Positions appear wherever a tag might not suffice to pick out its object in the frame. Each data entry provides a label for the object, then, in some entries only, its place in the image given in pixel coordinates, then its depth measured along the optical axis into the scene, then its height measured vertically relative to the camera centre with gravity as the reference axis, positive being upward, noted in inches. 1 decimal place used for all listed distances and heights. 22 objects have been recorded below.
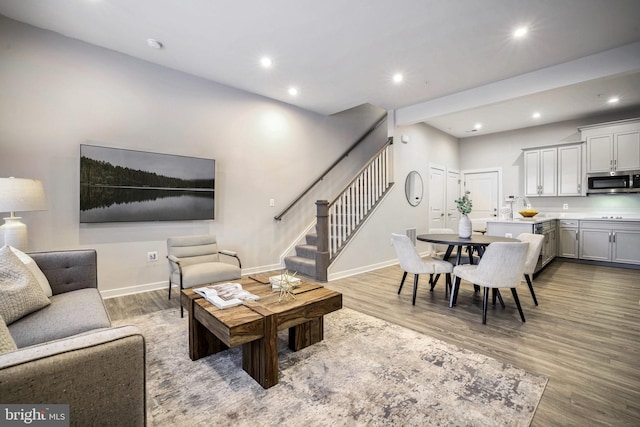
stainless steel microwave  207.5 +23.1
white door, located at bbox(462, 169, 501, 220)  284.7 +22.7
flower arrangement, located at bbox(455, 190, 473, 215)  145.7 +3.6
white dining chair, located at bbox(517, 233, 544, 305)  128.8 -19.1
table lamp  96.7 +2.8
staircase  171.6 -2.5
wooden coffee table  70.9 -29.1
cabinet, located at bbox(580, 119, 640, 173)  203.8 +49.7
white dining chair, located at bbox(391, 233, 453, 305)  132.6 -23.2
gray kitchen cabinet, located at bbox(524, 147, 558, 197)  242.2 +36.2
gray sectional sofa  33.2 -20.4
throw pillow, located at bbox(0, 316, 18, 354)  40.5 -18.7
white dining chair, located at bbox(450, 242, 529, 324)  107.3 -20.6
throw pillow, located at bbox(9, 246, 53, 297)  81.5 -17.6
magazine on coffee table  80.2 -24.9
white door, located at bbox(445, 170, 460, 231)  291.6 +15.5
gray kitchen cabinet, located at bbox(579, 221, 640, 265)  199.0 -19.5
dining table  125.8 -12.4
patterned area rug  62.2 -43.4
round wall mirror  236.7 +20.8
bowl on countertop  210.2 +0.4
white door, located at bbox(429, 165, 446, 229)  267.0 +15.0
